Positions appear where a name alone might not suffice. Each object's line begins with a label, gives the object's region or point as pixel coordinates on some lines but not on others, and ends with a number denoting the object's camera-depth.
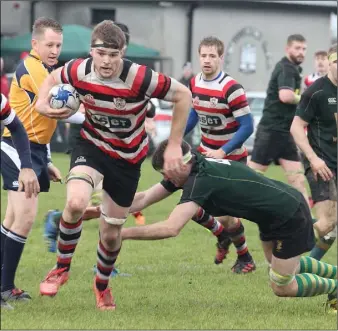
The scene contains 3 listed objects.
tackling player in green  13.05
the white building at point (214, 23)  65.00
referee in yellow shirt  15.06
